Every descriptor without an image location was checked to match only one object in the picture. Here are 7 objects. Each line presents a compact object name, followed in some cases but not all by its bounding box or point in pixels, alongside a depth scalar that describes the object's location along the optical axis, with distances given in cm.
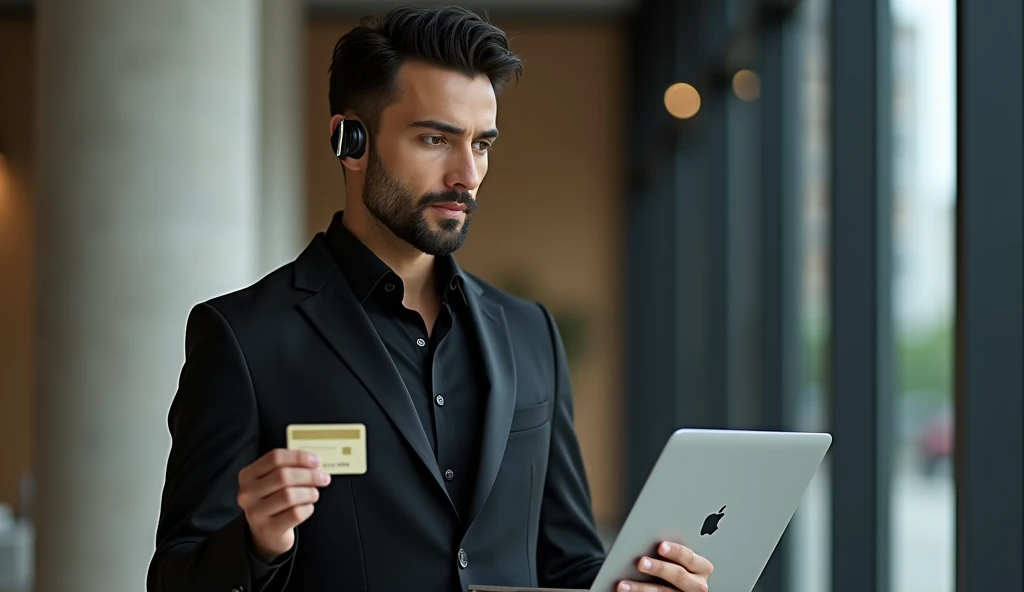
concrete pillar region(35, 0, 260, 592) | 674
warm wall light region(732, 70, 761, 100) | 958
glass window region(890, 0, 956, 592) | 528
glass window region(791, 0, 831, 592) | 639
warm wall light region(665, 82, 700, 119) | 1177
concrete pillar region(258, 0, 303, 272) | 1409
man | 297
